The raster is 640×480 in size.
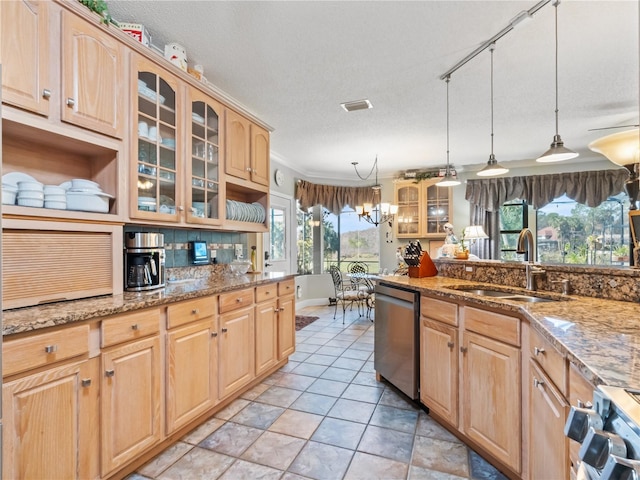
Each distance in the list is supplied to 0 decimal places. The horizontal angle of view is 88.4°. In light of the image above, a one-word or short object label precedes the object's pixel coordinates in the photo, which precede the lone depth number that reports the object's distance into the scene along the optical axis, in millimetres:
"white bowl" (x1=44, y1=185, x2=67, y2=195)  1642
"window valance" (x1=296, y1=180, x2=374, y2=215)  6113
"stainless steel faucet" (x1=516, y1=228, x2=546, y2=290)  2102
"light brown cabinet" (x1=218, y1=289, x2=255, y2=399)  2332
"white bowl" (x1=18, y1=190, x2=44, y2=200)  1534
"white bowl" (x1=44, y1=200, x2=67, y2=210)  1626
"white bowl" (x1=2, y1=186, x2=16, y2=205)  1466
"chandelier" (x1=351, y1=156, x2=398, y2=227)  4840
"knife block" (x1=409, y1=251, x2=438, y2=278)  2971
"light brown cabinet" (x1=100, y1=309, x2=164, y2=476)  1548
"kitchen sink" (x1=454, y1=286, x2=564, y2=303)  2012
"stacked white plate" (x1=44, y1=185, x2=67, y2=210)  1632
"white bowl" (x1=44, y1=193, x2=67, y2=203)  1630
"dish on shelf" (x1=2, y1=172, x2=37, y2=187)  1567
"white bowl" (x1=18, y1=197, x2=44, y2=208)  1530
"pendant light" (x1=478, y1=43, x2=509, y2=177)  2660
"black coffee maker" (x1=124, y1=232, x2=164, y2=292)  2049
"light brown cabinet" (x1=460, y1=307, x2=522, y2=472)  1614
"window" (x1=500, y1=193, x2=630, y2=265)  5277
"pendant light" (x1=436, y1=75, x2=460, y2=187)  3332
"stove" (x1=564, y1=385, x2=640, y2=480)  582
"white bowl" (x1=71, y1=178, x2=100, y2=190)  1765
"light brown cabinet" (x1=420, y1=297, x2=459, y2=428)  2039
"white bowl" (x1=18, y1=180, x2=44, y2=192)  1542
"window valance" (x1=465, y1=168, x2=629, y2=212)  5164
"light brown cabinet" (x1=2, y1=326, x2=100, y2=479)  1219
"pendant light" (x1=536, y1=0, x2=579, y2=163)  2055
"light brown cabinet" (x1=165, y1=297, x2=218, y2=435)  1905
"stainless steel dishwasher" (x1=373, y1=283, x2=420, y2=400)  2412
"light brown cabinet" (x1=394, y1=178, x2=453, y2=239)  6047
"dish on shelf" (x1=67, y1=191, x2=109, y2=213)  1728
